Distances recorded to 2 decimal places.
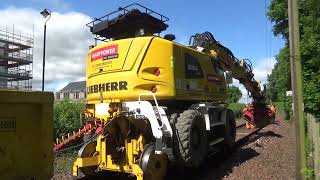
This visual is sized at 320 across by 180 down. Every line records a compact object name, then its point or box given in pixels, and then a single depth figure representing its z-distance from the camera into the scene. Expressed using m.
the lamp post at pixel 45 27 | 9.78
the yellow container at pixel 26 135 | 2.83
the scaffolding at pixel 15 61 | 29.66
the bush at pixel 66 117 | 9.14
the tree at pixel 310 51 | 8.05
